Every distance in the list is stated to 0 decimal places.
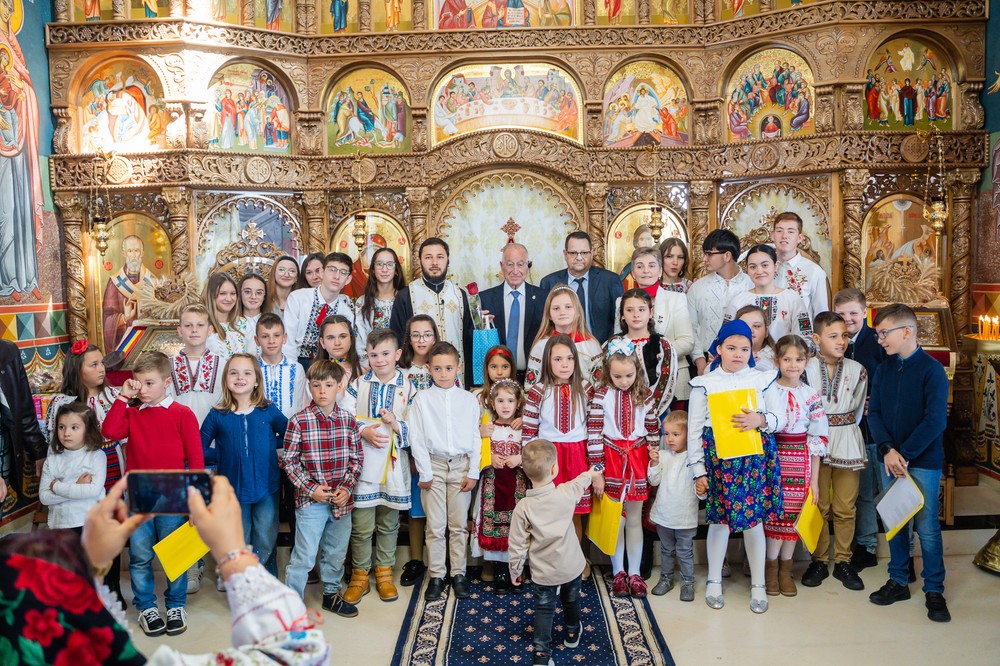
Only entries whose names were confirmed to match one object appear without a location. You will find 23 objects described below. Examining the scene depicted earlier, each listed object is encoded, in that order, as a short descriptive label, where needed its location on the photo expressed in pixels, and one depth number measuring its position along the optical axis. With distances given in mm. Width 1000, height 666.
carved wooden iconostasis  8234
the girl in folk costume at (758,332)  5379
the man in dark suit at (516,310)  6395
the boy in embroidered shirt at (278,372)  5375
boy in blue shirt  4750
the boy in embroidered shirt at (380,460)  5098
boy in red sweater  4691
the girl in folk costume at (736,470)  4824
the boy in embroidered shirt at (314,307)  6211
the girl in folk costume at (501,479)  5168
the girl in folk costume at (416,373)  5387
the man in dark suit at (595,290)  6434
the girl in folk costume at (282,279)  6562
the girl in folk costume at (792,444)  5023
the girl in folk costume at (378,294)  6238
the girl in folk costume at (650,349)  5289
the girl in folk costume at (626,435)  5055
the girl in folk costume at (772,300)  5941
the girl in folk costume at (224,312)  5695
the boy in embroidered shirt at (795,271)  6516
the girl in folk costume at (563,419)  5090
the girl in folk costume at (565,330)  5453
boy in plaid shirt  4812
